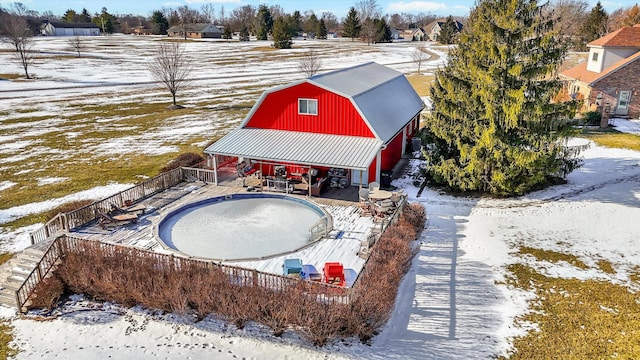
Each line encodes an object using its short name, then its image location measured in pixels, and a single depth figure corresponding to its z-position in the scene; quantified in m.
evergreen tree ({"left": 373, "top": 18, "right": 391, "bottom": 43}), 120.31
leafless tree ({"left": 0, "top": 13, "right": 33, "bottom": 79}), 70.31
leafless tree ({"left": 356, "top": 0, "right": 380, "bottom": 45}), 121.14
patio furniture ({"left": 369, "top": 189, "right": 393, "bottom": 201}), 19.61
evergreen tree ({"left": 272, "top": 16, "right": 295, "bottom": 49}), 102.31
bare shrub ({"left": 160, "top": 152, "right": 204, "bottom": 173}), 25.11
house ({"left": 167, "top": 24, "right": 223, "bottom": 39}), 141.00
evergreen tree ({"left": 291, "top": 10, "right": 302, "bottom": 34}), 132.16
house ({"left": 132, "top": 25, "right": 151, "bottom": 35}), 161.59
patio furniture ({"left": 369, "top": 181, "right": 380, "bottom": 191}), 20.95
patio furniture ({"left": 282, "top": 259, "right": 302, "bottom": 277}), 14.11
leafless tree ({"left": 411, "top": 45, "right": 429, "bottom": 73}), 75.25
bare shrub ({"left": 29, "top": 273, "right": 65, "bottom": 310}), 13.58
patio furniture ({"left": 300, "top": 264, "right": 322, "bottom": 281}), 14.15
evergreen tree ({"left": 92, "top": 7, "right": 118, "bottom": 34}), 152.62
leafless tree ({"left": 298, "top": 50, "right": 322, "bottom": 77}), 56.94
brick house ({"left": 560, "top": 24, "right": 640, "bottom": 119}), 35.22
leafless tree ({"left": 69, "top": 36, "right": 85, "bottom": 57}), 94.65
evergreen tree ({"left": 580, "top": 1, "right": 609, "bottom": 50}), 73.44
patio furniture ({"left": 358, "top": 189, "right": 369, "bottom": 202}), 20.67
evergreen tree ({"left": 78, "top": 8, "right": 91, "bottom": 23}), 159.38
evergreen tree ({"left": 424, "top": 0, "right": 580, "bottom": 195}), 20.31
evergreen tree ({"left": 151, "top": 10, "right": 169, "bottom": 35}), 149.88
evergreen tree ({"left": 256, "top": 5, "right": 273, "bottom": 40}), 126.69
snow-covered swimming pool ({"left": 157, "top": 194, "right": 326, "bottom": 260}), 16.70
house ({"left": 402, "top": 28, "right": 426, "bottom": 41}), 147.38
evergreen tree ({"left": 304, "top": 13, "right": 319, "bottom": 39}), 140.62
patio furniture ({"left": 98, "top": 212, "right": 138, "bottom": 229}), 18.05
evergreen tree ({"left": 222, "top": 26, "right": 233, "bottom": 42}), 132.38
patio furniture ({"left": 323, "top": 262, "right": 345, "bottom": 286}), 13.82
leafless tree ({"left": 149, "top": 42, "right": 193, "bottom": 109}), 47.69
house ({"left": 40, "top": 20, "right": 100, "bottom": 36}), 143.00
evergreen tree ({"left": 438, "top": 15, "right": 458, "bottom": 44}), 99.00
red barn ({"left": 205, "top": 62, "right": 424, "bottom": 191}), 21.31
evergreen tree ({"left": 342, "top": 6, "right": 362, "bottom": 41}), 128.50
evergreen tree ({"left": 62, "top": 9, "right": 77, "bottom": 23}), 158.12
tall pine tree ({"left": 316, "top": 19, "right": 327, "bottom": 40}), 133.62
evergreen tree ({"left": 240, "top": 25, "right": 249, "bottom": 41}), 126.06
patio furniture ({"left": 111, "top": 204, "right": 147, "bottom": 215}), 18.98
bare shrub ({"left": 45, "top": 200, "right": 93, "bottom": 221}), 19.79
